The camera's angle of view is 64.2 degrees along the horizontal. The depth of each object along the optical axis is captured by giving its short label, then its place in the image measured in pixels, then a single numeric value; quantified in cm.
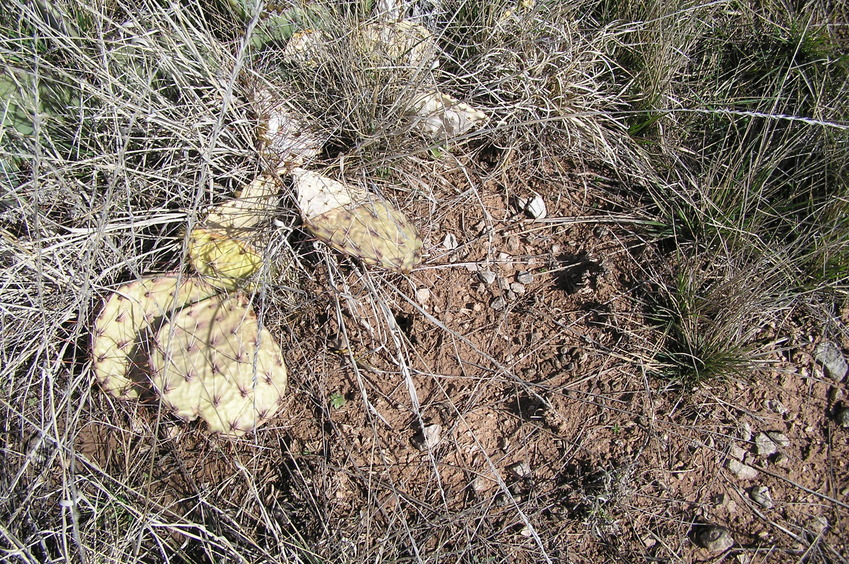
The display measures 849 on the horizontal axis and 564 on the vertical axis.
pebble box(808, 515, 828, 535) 59
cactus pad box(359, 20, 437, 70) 73
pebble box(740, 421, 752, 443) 63
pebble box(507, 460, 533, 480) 63
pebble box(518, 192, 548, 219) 75
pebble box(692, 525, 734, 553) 59
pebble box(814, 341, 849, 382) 66
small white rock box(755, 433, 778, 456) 63
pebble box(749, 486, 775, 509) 61
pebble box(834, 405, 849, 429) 64
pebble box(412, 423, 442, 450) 63
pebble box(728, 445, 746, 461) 63
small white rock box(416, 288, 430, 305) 70
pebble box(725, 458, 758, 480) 62
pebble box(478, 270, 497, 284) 72
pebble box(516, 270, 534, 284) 72
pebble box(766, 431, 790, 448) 63
